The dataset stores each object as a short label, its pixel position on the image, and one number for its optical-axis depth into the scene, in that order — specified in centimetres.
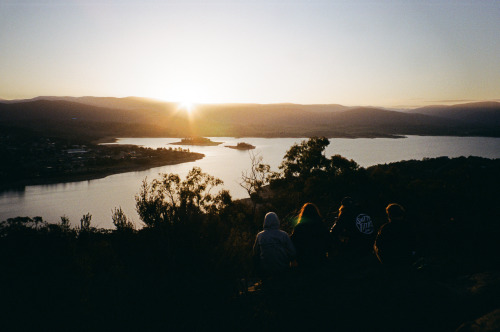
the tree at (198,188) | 2398
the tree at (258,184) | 2484
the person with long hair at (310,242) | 465
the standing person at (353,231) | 507
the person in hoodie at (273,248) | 448
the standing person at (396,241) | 453
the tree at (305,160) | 2677
